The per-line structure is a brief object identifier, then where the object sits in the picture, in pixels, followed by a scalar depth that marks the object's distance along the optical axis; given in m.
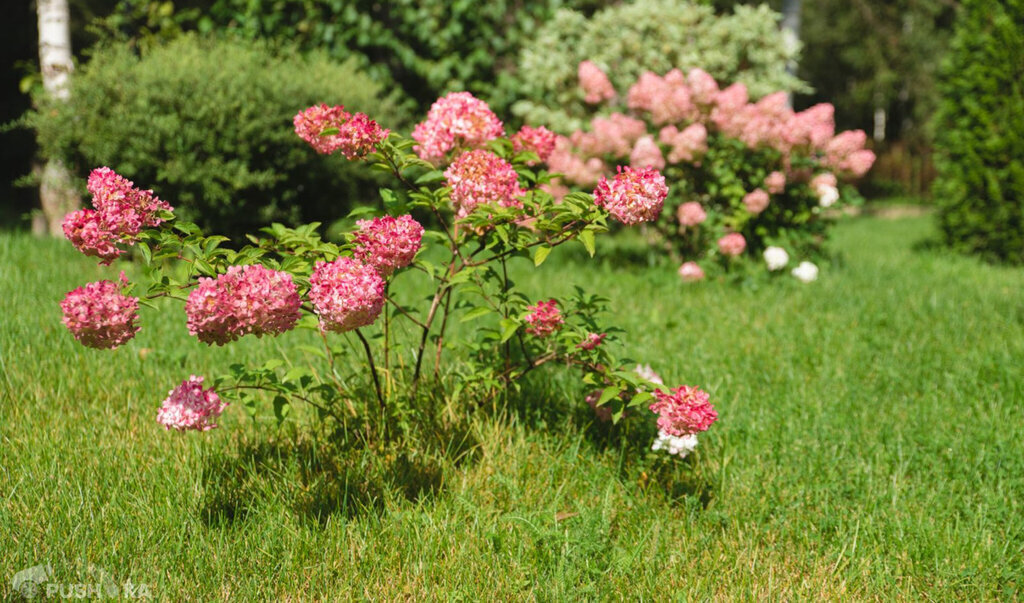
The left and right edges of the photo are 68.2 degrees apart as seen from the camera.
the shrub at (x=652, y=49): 7.42
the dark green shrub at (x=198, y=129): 5.21
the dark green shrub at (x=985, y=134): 6.98
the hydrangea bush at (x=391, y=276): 1.86
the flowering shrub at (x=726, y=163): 5.62
